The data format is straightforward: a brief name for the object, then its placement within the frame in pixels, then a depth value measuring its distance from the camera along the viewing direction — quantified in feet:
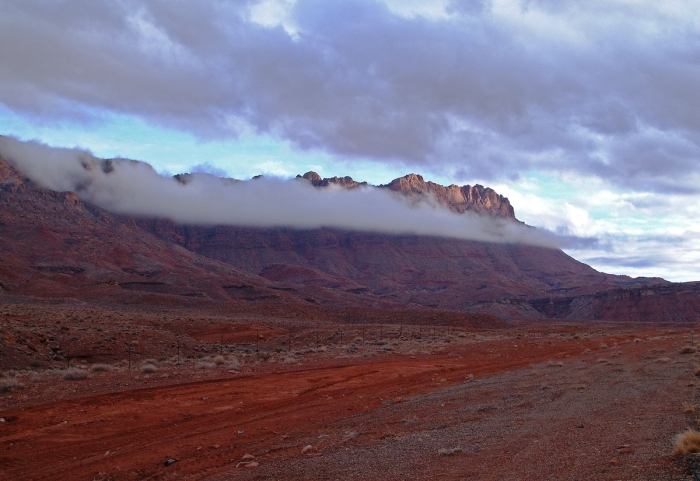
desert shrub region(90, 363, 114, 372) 72.90
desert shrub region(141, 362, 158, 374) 72.84
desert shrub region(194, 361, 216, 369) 80.56
